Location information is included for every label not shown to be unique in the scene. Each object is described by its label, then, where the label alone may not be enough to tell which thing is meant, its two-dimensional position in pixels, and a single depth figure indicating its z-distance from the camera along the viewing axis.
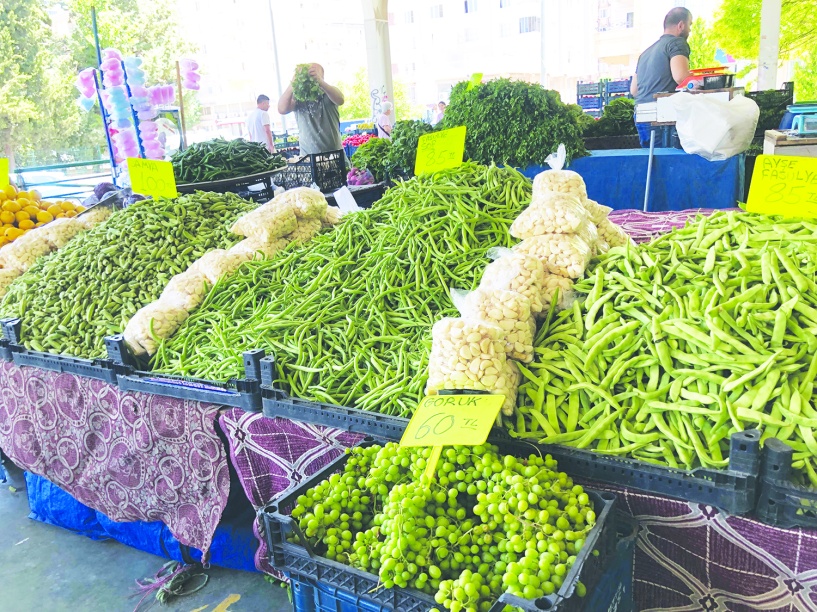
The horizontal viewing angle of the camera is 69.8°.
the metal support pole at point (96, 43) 5.77
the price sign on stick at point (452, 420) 1.37
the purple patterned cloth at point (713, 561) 1.29
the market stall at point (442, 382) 1.29
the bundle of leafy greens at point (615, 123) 6.69
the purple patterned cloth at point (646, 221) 3.18
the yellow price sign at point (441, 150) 2.93
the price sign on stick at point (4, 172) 4.85
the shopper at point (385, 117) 12.37
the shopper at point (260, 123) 9.85
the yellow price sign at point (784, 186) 1.96
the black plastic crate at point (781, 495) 1.23
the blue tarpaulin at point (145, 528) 2.51
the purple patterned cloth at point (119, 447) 2.24
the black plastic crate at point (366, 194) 4.55
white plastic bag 4.43
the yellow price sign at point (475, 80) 4.31
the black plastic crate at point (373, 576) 1.09
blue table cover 4.68
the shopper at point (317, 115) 6.38
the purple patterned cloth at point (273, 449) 1.93
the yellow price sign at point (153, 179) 3.57
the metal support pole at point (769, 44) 9.79
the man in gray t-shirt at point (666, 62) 5.56
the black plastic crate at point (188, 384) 2.02
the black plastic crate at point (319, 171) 4.48
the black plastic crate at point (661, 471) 1.29
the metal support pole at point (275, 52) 21.41
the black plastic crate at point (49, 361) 2.45
